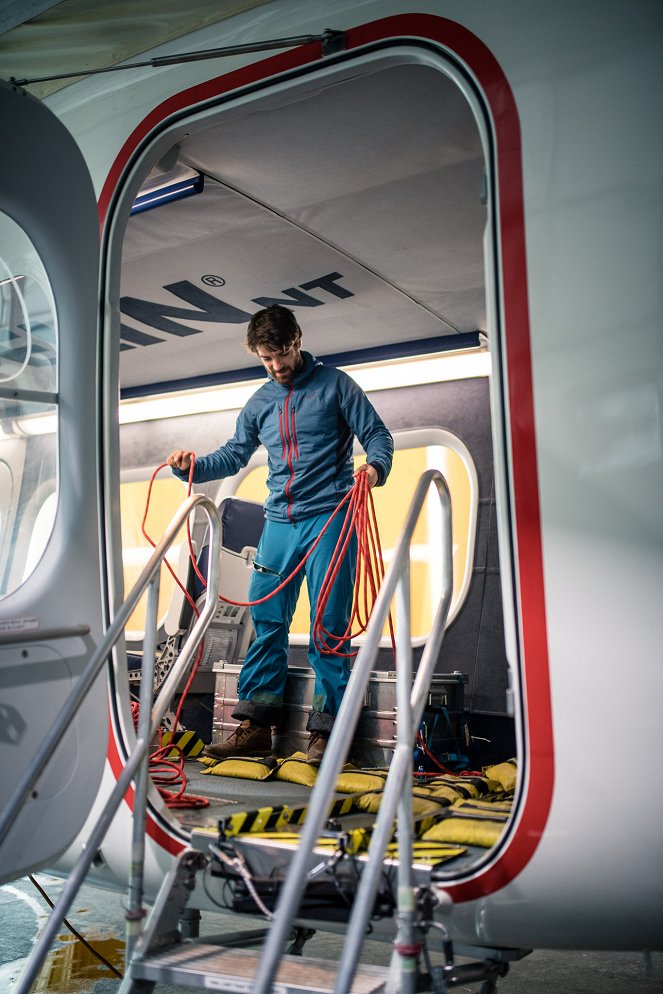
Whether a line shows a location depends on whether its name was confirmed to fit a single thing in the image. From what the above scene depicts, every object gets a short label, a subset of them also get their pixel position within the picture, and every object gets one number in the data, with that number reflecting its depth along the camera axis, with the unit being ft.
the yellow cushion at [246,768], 12.28
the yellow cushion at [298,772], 11.93
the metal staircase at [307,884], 6.25
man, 13.29
